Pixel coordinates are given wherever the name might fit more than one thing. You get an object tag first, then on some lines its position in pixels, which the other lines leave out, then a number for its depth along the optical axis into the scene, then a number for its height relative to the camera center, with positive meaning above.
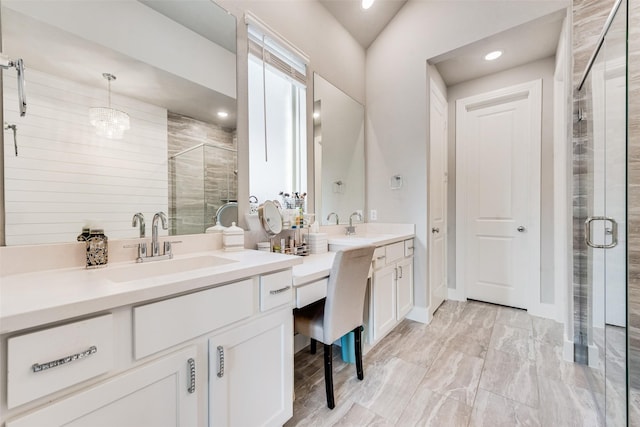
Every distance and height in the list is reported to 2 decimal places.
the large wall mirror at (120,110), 0.96 +0.45
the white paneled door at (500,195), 2.70 +0.18
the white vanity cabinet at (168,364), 0.59 -0.43
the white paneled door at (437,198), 2.61 +0.14
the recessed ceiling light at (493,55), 2.53 +1.53
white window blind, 1.69 +1.15
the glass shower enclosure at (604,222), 1.18 -0.07
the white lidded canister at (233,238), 1.47 -0.14
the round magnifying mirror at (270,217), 1.67 -0.02
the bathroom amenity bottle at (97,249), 1.03 -0.13
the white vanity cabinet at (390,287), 1.94 -0.62
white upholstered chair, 1.39 -0.53
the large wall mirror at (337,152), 2.27 +0.59
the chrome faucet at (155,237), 1.20 -0.10
